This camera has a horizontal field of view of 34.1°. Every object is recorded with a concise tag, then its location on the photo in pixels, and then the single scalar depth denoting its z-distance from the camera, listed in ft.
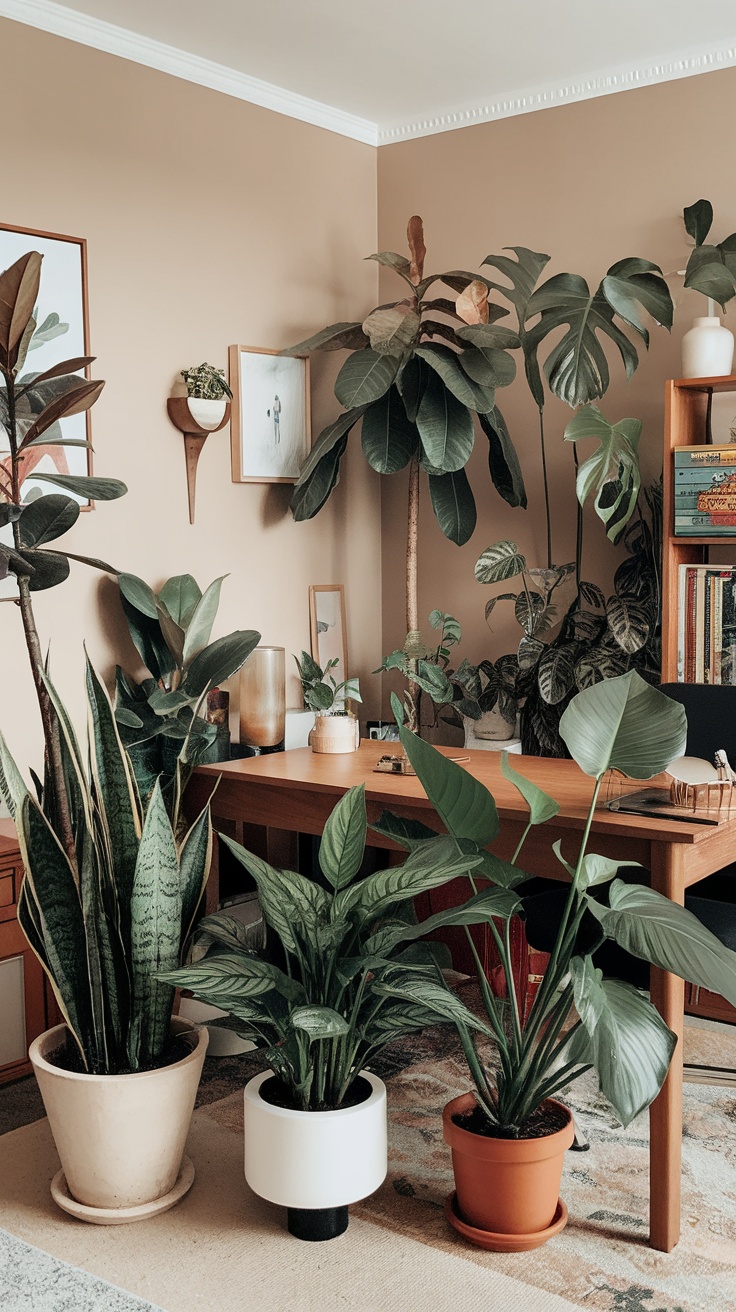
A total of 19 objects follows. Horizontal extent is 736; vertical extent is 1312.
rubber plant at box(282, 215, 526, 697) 12.38
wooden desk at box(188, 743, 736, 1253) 7.63
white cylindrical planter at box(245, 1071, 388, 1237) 7.50
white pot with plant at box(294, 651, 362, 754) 11.46
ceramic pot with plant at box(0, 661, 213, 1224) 7.82
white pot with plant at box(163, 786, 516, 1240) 7.43
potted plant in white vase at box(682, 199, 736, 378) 11.55
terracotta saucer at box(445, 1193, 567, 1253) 7.63
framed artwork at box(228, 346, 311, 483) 13.28
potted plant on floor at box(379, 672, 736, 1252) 6.59
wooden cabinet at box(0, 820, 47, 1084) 9.91
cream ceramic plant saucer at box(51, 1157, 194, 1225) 7.98
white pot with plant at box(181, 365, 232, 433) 12.38
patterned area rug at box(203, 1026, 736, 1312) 7.33
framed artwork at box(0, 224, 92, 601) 10.97
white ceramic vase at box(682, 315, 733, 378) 11.73
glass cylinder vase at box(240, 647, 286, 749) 12.48
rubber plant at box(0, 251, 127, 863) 7.25
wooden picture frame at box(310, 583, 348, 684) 14.52
